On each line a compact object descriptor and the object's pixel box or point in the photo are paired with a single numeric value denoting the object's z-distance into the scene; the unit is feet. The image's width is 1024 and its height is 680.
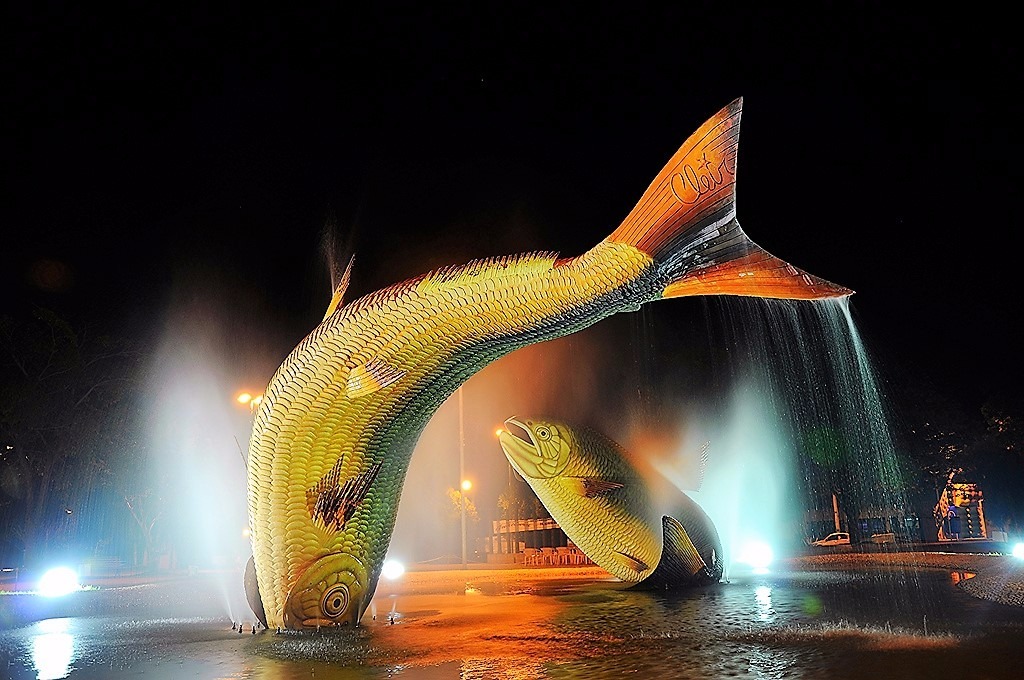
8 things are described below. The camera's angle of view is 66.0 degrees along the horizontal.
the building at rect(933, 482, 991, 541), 170.71
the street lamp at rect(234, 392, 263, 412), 68.74
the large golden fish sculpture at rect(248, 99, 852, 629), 25.12
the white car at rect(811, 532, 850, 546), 142.63
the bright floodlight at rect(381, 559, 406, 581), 80.32
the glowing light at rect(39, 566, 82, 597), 72.25
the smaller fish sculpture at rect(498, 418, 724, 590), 44.11
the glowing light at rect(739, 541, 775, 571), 73.44
